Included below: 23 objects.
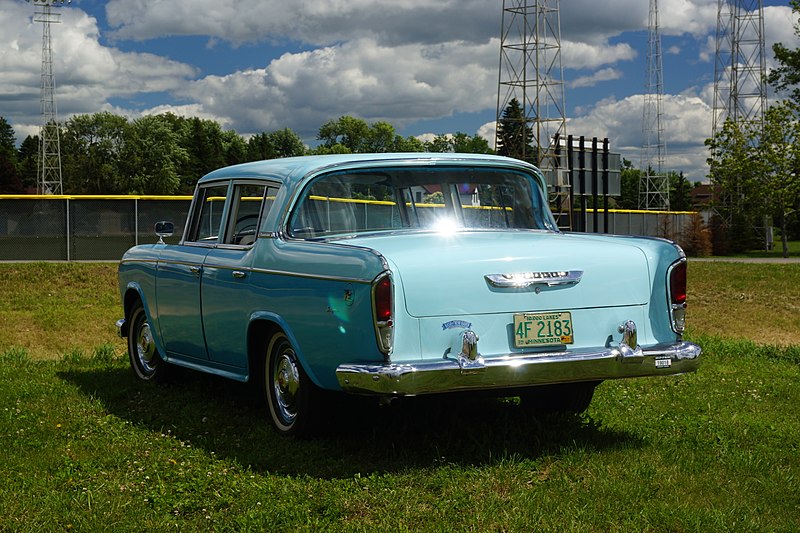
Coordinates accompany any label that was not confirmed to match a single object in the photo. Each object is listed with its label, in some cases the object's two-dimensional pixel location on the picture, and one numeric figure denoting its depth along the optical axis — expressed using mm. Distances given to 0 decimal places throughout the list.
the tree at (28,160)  123812
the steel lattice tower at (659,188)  75812
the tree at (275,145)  129625
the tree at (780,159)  50869
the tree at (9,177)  104438
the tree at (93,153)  105250
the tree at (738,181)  52750
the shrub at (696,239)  49031
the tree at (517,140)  59575
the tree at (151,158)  104875
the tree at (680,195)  105750
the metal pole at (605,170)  22422
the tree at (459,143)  152750
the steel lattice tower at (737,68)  59656
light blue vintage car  5672
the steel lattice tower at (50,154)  74562
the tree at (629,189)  138500
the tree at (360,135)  156875
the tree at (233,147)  127875
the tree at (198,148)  118750
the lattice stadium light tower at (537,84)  52994
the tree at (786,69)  52781
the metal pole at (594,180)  21812
